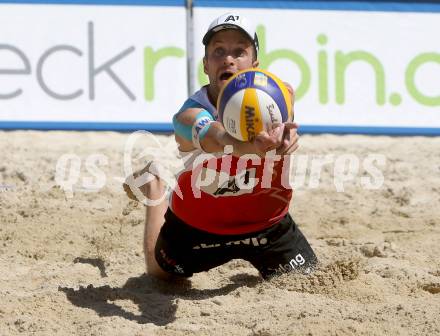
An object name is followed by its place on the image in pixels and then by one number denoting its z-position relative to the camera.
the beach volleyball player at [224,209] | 8.47
